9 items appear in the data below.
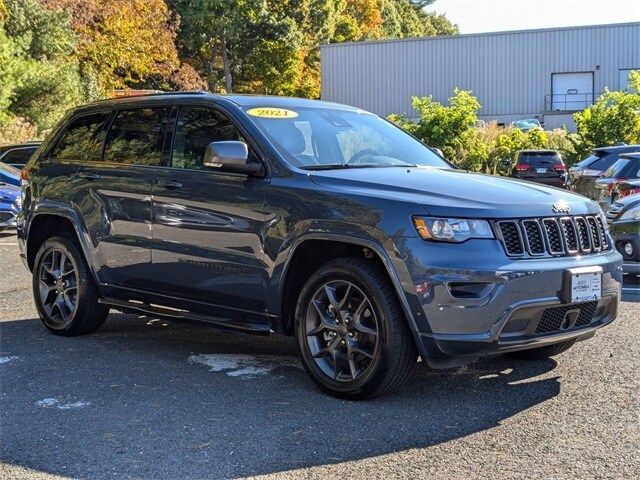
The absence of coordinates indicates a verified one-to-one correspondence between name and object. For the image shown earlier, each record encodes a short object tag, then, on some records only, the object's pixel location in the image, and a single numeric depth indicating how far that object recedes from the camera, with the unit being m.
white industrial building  51.78
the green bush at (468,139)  26.73
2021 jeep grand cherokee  5.25
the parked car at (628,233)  10.66
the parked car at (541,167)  27.02
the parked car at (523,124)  39.32
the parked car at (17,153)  20.02
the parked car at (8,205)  16.62
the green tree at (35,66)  33.25
